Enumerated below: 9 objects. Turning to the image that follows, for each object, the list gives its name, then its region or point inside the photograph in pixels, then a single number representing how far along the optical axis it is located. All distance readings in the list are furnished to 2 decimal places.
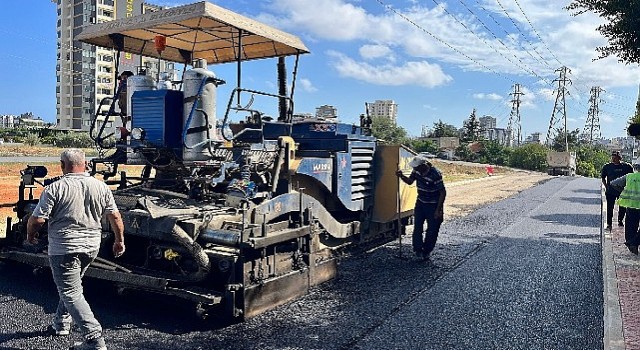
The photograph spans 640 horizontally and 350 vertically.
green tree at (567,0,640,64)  6.09
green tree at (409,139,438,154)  53.41
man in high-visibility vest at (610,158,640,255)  8.30
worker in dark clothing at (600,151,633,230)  10.68
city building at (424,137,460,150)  62.75
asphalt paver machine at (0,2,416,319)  4.73
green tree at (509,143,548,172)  53.12
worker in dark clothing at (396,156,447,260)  7.43
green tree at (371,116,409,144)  56.32
